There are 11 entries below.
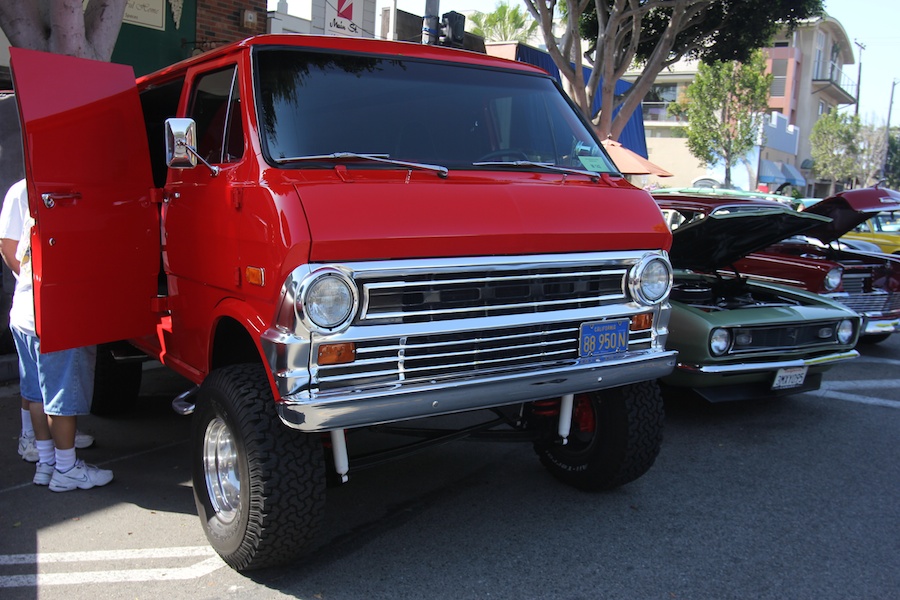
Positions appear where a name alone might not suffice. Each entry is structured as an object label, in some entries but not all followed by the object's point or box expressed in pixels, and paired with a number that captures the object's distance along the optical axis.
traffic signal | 8.80
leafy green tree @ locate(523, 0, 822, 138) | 13.37
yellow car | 12.44
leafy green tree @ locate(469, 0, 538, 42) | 33.88
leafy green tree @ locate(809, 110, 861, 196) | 48.28
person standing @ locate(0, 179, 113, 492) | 4.24
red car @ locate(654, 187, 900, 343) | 7.96
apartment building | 42.19
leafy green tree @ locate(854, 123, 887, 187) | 51.50
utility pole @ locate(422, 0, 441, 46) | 8.98
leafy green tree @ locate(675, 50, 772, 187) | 36.34
